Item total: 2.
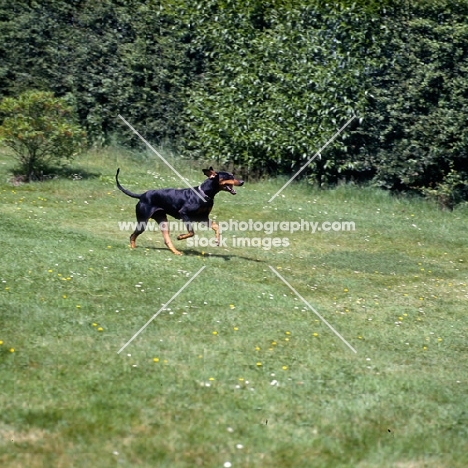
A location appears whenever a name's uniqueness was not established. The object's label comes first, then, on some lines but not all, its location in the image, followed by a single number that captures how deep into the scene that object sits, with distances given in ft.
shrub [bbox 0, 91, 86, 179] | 58.54
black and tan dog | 42.98
